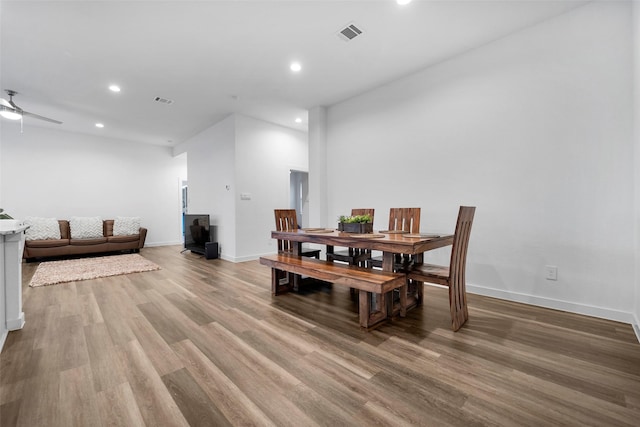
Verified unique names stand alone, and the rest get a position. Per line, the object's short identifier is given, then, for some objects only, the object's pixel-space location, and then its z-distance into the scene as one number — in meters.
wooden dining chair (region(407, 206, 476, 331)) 2.06
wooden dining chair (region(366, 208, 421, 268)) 2.85
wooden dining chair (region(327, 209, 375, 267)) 3.06
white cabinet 2.03
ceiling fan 3.57
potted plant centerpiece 2.70
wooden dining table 2.04
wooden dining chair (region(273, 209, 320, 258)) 3.38
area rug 3.76
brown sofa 5.07
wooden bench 2.03
